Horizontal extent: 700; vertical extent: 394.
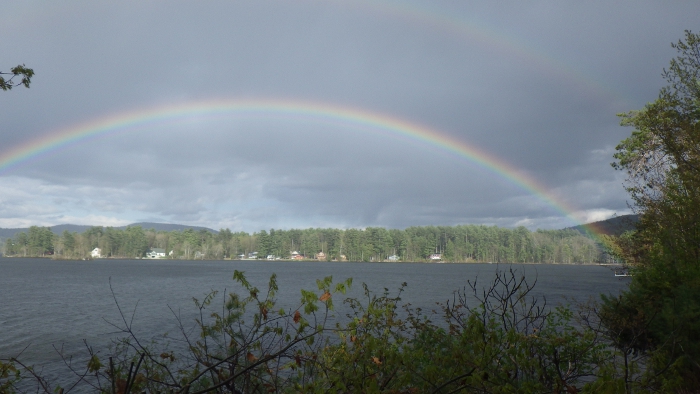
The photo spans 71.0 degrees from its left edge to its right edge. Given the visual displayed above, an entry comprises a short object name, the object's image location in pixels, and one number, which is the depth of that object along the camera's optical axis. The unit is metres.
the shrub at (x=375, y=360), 3.76
